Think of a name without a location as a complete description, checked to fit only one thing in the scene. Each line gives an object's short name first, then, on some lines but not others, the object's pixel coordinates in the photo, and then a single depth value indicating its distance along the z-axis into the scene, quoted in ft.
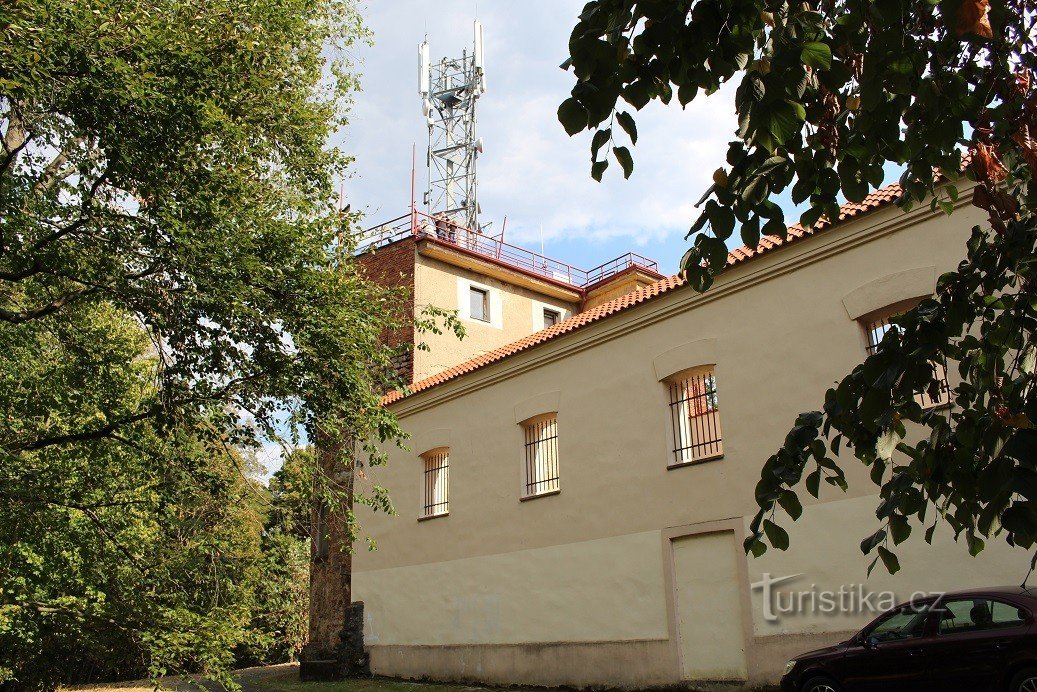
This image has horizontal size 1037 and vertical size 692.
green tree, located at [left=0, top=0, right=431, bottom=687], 29.63
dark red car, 24.95
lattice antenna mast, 107.24
